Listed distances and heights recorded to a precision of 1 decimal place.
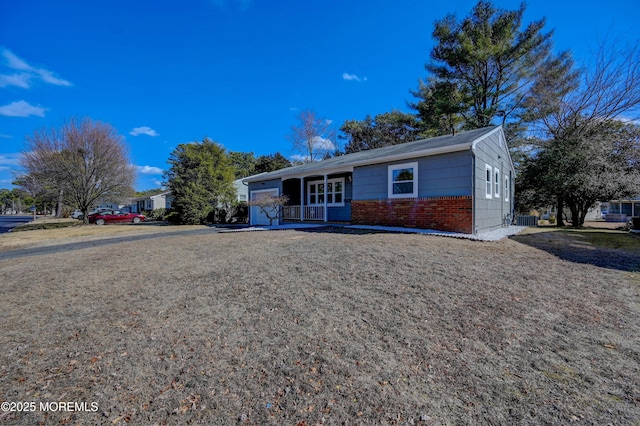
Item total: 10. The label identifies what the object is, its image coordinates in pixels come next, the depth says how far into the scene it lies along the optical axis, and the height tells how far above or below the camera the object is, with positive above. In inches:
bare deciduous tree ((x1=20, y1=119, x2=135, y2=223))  764.0 +148.1
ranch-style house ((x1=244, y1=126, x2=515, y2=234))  357.7 +39.1
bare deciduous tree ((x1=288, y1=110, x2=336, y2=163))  1205.7 +328.2
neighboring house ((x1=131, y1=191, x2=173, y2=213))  1503.4 +70.0
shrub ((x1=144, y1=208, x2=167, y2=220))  1059.2 -3.8
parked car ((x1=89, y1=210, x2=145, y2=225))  873.6 -12.6
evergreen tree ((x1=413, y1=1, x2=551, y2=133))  731.4 +409.3
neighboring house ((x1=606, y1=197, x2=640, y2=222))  1101.4 -5.0
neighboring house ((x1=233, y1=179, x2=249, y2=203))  1088.5 +82.8
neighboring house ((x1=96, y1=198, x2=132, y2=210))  1800.0 +48.3
